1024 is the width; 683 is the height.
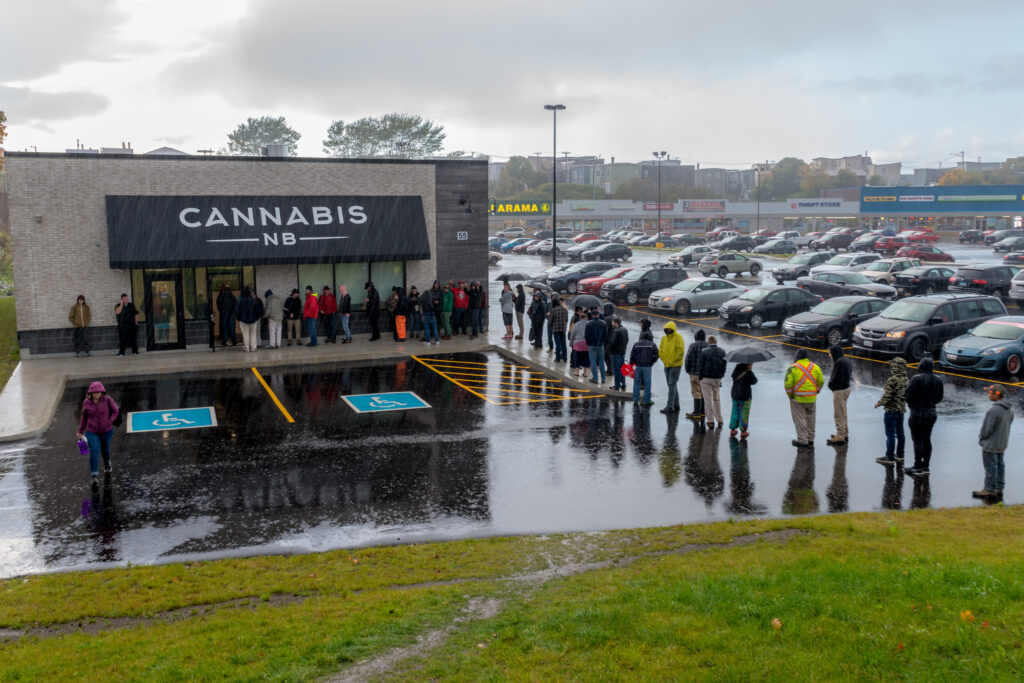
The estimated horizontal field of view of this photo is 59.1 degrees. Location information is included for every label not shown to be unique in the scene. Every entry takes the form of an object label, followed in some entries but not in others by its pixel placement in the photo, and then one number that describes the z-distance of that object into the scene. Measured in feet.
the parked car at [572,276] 141.69
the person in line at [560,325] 75.10
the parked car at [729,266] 170.60
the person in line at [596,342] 65.40
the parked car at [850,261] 155.10
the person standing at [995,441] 40.55
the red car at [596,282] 134.24
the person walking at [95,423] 42.91
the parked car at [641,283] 124.16
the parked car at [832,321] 87.40
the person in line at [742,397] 52.06
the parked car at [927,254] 188.34
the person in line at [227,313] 81.35
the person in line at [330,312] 85.25
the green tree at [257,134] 405.39
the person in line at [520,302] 87.92
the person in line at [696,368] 55.72
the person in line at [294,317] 83.61
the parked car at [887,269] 135.33
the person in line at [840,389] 50.06
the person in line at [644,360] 59.11
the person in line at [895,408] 46.29
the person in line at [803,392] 49.42
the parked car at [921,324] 78.59
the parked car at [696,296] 112.68
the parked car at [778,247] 229.66
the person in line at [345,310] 84.94
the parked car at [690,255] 194.70
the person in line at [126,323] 77.05
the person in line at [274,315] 82.02
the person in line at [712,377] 53.88
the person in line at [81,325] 76.74
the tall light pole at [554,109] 158.20
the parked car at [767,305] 99.35
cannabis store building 77.25
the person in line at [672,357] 58.49
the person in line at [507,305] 86.43
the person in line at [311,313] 83.25
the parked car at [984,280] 124.67
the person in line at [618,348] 63.31
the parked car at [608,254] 199.11
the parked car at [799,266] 155.43
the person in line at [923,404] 44.50
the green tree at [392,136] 388.98
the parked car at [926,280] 129.90
